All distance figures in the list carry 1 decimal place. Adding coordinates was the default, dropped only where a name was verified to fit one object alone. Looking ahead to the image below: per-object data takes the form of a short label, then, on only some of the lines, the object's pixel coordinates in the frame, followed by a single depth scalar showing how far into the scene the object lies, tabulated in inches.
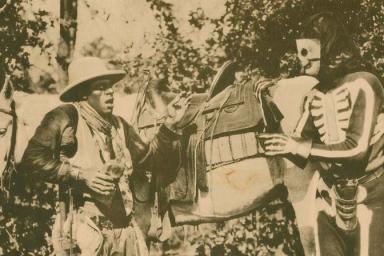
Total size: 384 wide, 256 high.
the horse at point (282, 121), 187.5
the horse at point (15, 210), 197.9
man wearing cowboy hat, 191.0
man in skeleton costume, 183.6
